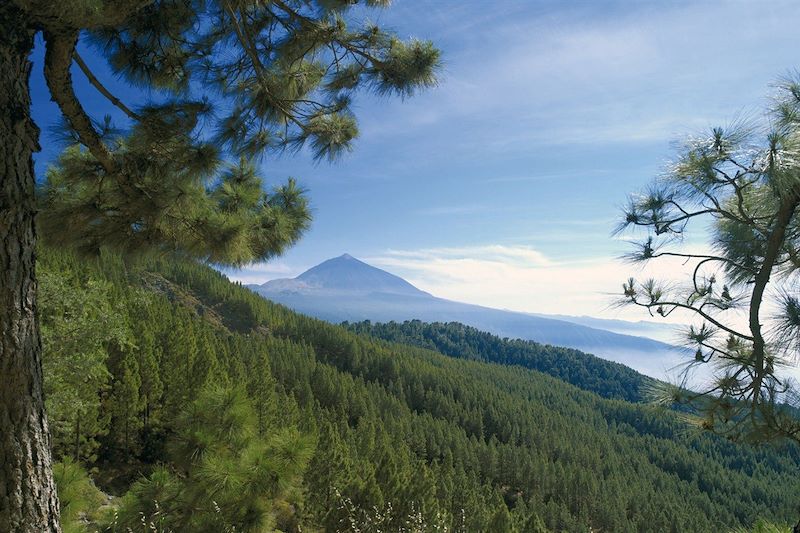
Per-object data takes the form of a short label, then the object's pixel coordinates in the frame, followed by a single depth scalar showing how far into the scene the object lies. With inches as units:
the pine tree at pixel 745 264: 106.7
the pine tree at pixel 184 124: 96.3
